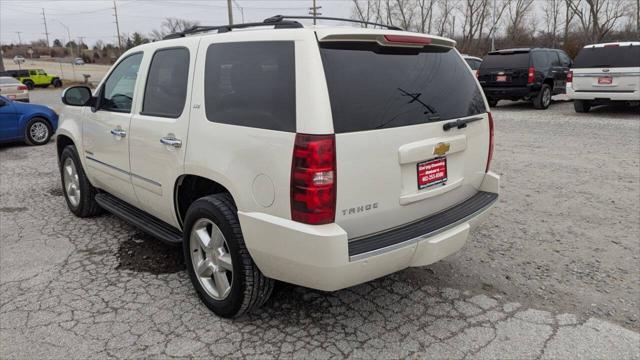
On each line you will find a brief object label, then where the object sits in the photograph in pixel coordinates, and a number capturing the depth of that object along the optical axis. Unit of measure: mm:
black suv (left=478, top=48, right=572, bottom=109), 14180
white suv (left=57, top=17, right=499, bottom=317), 2508
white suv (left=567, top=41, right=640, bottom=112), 11820
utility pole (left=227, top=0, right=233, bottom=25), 33012
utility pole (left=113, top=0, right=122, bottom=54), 79850
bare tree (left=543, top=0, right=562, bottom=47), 55938
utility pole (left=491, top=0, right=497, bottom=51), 46538
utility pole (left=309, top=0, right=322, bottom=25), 53391
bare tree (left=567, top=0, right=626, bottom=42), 44688
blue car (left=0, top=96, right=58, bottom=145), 9961
